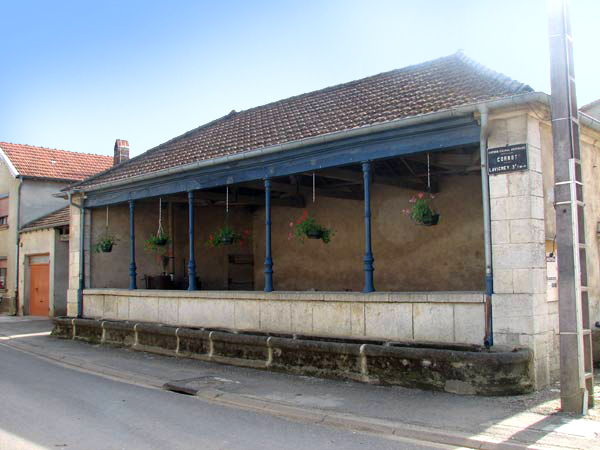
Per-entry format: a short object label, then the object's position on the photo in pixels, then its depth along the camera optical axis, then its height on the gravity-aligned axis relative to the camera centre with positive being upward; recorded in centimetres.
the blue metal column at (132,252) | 1380 +40
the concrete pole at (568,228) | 652 +40
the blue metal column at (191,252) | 1223 +35
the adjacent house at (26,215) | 2077 +210
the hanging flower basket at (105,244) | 1455 +63
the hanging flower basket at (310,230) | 1055 +68
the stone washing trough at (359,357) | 736 -137
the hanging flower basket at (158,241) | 1366 +66
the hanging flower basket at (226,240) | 1216 +58
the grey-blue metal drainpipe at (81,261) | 1502 +22
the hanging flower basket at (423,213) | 937 +84
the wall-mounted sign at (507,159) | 771 +141
